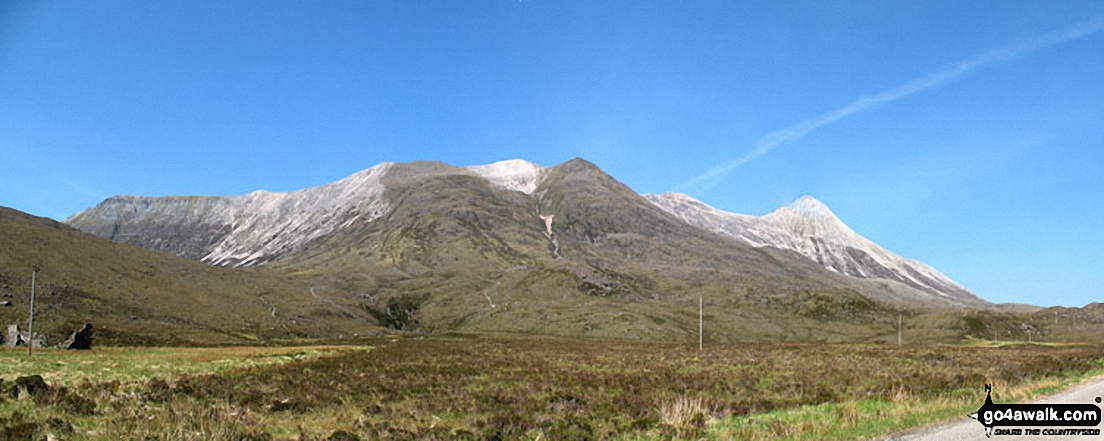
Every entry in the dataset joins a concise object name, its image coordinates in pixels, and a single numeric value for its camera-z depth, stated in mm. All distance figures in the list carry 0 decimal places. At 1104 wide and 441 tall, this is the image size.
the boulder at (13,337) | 62806
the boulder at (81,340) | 64312
